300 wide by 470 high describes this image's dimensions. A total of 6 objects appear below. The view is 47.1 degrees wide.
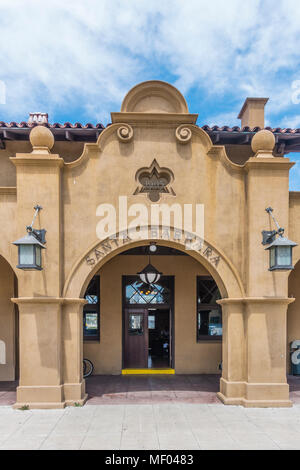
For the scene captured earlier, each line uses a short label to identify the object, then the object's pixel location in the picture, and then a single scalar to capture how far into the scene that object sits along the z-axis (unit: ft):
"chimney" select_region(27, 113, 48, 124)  33.96
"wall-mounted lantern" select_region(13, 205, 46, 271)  23.09
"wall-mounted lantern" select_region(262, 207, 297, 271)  23.97
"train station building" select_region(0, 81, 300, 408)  25.32
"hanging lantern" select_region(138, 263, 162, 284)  30.60
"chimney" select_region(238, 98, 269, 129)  36.42
